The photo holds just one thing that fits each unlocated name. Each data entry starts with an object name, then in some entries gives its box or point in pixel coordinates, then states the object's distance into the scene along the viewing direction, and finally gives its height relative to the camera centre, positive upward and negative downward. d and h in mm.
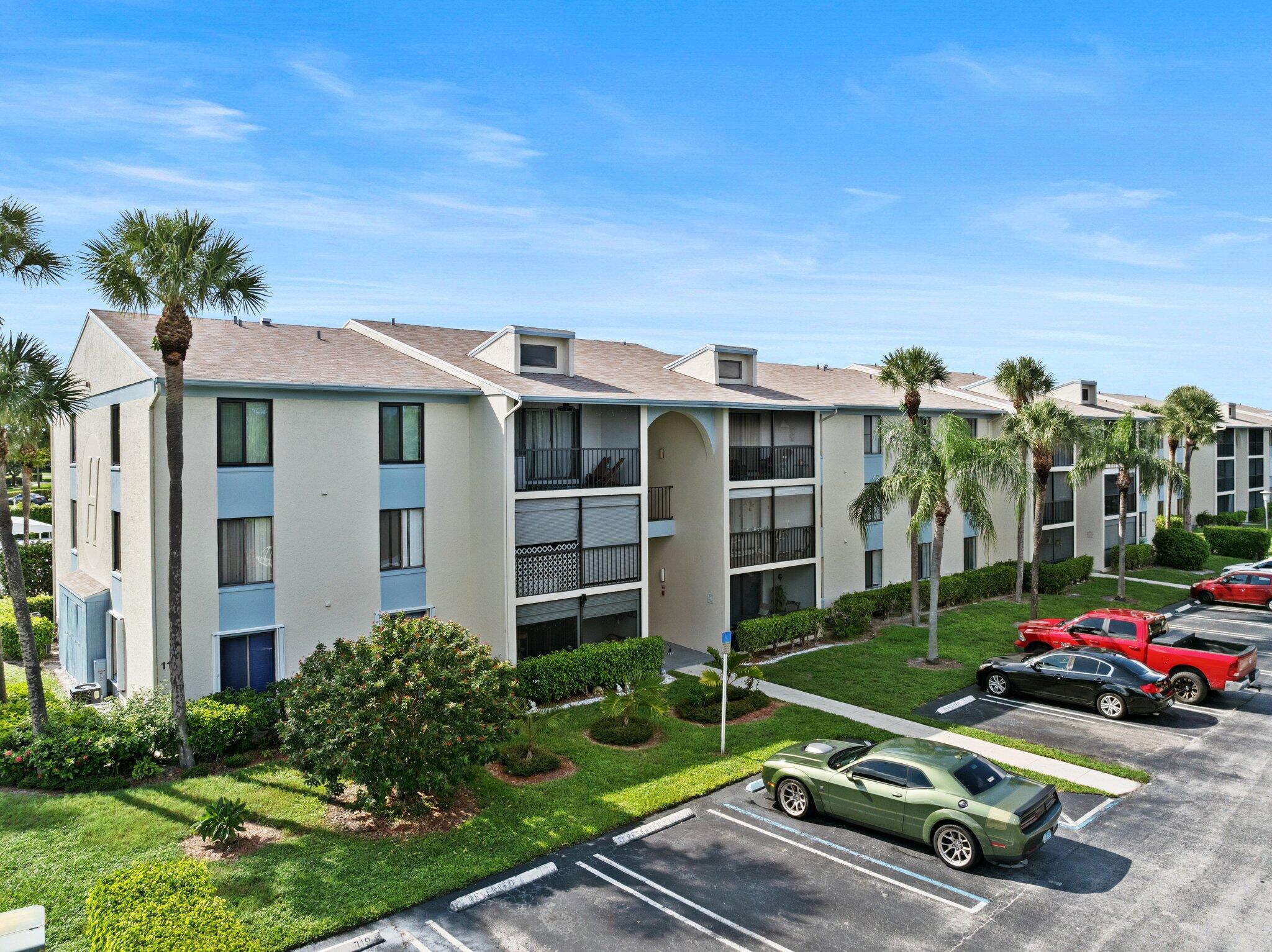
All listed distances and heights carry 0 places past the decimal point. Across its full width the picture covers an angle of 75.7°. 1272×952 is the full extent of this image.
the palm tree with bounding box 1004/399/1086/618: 26312 +915
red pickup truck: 19672 -4848
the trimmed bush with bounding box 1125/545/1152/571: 39375 -4655
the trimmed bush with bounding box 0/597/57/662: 23594 -4685
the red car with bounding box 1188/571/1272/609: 31156 -5073
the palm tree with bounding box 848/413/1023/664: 22406 -225
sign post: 15805 -3897
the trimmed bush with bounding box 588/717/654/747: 16656 -5490
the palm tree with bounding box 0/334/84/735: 15461 +1357
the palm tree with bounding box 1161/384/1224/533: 44219 +2396
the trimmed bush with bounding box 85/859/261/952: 8773 -4979
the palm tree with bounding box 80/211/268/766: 14445 +3366
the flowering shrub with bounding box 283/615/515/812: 12570 -3914
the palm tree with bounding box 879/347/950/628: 24562 +2702
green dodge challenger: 11359 -4981
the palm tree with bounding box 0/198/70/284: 15773 +4394
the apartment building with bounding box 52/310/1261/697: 17359 -650
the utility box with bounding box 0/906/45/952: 9164 -5213
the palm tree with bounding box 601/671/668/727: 16562 -4772
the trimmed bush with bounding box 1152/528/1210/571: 40531 -4437
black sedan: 18188 -5112
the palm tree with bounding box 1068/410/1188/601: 30328 +45
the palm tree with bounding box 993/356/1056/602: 29609 +2920
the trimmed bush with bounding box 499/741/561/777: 15039 -5488
